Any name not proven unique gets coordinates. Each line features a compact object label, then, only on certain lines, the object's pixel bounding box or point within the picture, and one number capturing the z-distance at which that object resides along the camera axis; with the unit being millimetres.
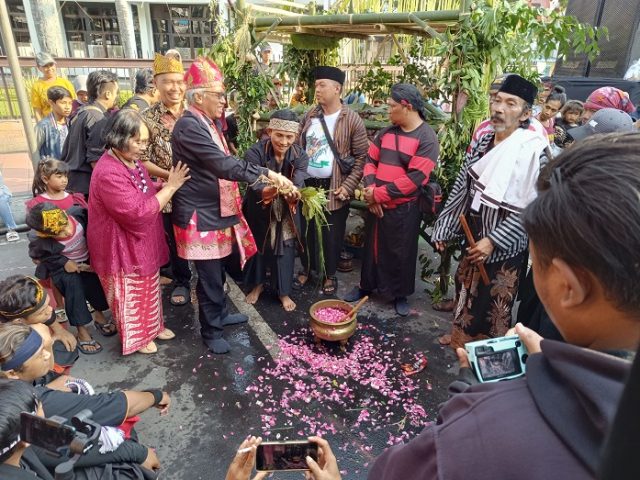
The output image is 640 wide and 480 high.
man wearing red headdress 3244
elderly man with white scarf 2951
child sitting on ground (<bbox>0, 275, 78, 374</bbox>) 2492
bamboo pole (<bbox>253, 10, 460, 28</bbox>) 3861
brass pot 3505
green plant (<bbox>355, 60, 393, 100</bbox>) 6195
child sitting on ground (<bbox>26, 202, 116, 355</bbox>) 3238
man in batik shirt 3949
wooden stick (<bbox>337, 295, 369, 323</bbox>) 3545
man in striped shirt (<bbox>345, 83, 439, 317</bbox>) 3834
